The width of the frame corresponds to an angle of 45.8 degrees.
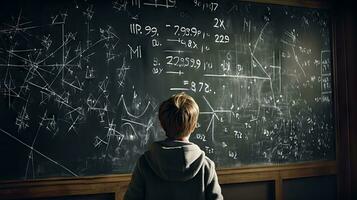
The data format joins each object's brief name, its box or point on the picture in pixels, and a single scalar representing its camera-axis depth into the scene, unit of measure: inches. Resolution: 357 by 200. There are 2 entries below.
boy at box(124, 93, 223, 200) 77.5
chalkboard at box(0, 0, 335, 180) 121.6
